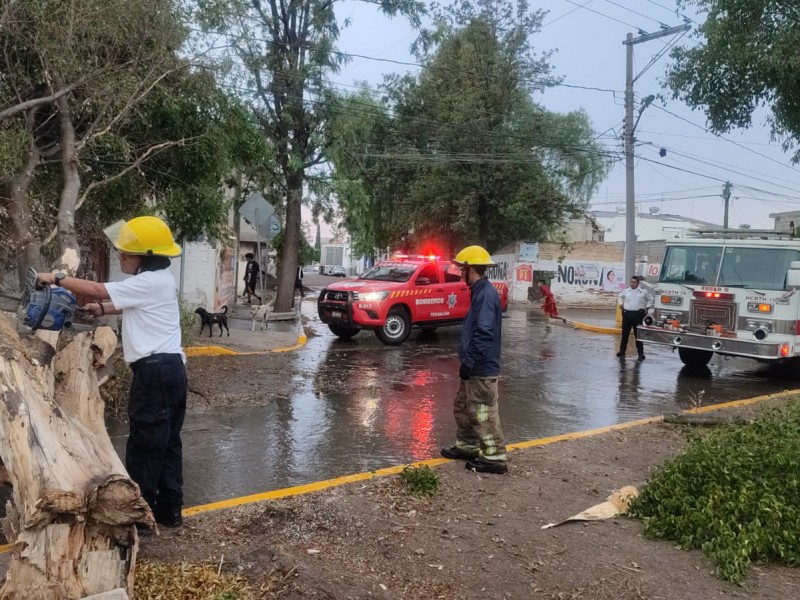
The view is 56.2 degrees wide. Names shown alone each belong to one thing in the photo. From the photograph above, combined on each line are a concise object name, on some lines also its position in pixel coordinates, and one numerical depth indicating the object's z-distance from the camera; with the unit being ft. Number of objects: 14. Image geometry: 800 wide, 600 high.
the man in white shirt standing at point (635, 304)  46.33
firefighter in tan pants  19.20
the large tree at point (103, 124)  26.30
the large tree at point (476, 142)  90.79
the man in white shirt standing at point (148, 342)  13.74
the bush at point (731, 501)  13.96
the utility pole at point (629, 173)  70.74
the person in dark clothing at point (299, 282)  93.45
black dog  43.89
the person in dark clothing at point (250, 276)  80.74
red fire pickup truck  49.01
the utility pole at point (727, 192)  152.12
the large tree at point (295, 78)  61.00
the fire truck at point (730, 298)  36.94
